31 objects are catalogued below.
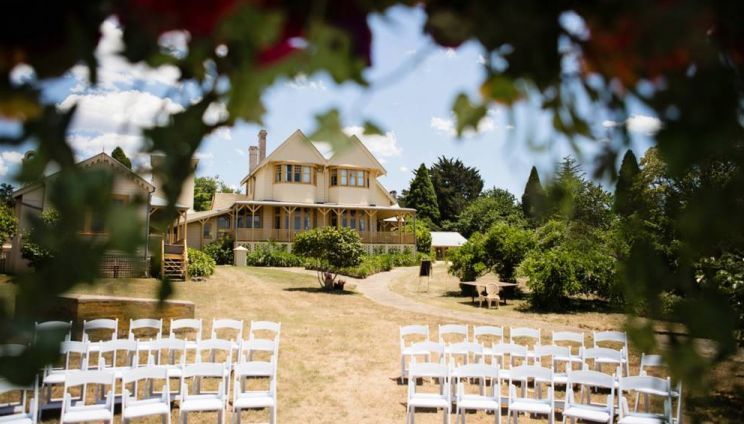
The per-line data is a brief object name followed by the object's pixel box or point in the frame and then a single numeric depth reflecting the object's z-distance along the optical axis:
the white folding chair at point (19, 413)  5.41
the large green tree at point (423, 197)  63.62
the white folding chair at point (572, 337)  7.86
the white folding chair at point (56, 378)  6.55
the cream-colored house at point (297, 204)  35.62
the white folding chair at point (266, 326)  8.91
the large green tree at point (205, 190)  67.06
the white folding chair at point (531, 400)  6.18
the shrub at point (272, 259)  32.53
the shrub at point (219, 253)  33.19
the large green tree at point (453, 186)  68.19
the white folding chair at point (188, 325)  8.19
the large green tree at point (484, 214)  60.44
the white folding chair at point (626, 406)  5.71
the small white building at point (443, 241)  52.75
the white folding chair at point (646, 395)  6.37
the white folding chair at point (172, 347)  7.23
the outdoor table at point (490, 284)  18.27
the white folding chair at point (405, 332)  8.70
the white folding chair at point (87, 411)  5.50
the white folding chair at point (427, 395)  6.53
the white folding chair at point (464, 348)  7.60
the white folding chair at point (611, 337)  7.54
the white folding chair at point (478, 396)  6.35
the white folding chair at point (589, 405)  5.95
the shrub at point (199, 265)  24.00
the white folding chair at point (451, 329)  9.10
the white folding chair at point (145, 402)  5.68
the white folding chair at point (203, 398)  6.08
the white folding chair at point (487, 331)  8.04
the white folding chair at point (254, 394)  6.32
